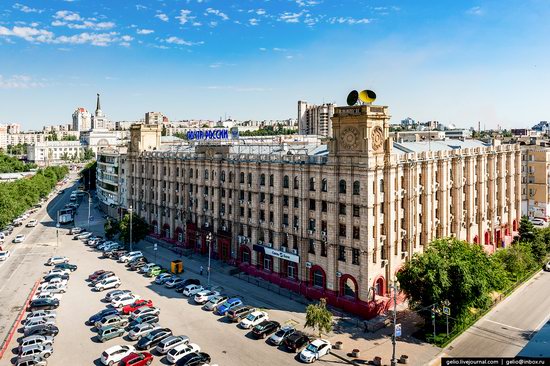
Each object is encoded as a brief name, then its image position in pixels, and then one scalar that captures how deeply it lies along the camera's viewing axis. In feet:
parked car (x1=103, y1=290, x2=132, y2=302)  201.47
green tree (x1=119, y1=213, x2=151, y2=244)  289.94
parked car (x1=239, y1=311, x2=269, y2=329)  173.17
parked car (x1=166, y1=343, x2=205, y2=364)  143.95
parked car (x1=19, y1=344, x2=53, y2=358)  143.95
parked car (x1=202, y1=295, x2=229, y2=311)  191.72
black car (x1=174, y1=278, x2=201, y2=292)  216.13
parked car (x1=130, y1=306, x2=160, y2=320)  178.50
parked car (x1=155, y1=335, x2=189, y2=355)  150.92
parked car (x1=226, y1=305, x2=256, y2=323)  178.81
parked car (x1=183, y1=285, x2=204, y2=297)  208.94
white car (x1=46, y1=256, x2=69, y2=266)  262.47
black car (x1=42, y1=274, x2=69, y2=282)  227.75
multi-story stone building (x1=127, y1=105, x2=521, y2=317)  187.62
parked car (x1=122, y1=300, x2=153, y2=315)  189.11
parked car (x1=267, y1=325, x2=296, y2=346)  157.89
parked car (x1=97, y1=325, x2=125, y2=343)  160.25
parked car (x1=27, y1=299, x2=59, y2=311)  189.37
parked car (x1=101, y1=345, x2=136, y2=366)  140.67
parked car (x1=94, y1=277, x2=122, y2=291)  218.18
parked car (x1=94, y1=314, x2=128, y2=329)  166.71
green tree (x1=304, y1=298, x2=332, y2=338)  154.92
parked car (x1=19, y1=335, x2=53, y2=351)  151.94
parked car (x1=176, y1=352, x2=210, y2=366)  139.95
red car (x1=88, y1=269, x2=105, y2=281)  232.80
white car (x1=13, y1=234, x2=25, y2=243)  320.91
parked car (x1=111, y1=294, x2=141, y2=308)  193.88
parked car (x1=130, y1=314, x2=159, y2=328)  171.94
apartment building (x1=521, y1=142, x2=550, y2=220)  367.25
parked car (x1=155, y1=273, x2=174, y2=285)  227.20
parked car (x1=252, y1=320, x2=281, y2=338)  163.32
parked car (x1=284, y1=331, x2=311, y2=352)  152.56
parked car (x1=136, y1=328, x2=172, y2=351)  154.71
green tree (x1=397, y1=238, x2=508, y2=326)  158.61
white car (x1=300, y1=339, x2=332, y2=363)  145.38
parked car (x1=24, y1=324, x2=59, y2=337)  160.24
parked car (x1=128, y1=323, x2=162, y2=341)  162.78
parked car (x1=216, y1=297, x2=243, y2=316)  187.42
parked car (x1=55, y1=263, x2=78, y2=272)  249.14
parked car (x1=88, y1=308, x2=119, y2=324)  175.32
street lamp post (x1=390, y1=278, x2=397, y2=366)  139.03
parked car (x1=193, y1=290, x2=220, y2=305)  199.11
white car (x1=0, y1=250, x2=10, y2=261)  271.45
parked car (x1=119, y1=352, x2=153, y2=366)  139.44
